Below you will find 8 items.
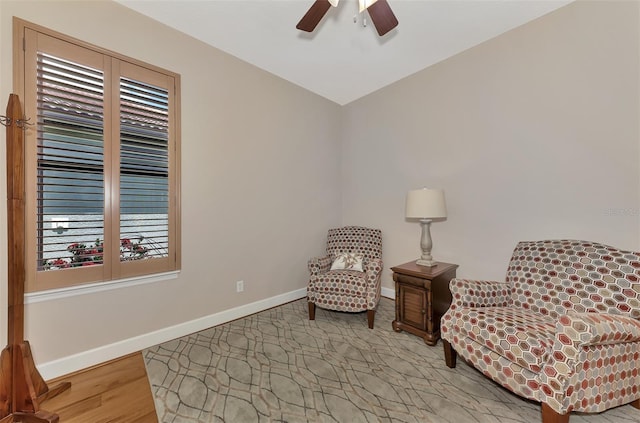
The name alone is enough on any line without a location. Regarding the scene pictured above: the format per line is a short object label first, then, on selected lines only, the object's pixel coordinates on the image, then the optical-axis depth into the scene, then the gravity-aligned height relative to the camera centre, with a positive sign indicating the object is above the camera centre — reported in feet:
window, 6.00 +1.36
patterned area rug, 5.12 -3.94
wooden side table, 7.71 -2.68
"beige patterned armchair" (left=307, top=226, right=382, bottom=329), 8.74 -2.37
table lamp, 8.36 +0.13
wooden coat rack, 4.76 -1.64
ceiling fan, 5.43 +4.36
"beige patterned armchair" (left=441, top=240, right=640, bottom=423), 4.37 -2.36
